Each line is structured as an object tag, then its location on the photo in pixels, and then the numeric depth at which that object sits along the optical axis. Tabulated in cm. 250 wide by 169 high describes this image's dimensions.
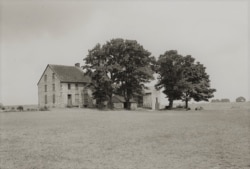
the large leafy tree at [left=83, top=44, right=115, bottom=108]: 5762
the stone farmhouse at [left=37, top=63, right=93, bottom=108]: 6525
